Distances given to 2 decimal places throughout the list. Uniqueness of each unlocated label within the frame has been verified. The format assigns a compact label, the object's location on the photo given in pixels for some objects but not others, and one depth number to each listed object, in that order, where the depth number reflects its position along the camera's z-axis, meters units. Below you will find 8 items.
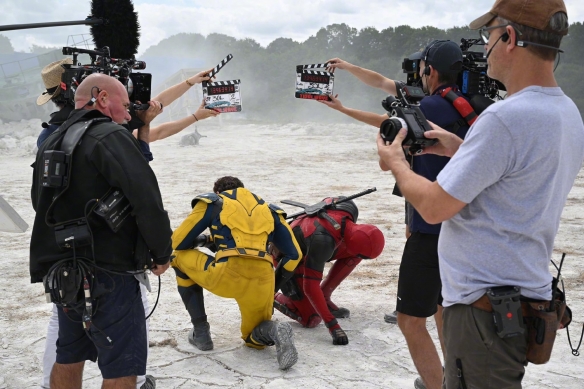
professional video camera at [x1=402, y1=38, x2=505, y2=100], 3.61
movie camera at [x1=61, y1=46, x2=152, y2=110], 3.40
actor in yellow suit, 4.12
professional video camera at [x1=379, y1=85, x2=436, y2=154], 2.16
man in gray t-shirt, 1.86
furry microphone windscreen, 4.81
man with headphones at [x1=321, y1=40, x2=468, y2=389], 3.22
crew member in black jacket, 2.63
